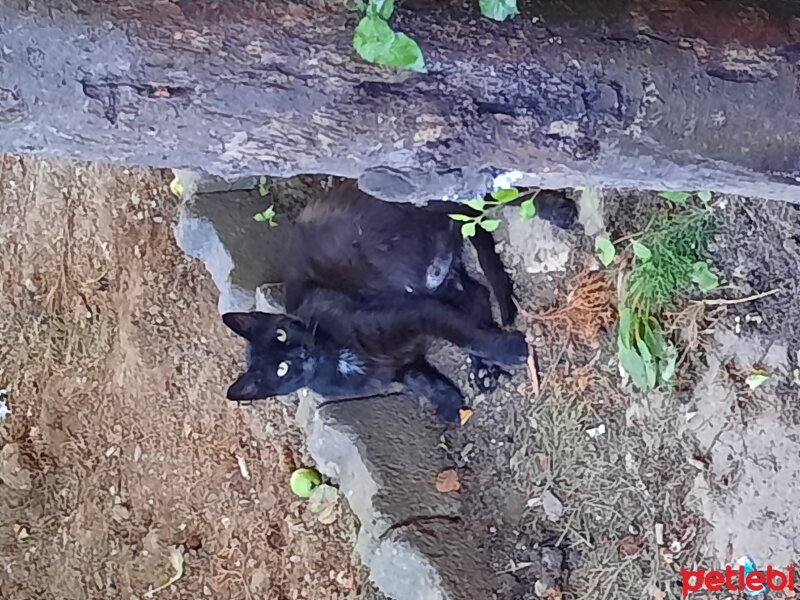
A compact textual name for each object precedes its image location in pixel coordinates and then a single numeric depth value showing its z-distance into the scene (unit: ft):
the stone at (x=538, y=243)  9.16
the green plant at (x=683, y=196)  7.78
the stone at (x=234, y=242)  10.50
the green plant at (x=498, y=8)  5.12
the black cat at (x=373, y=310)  9.52
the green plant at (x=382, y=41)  4.93
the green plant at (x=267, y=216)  10.64
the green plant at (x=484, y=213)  8.01
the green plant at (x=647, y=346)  8.30
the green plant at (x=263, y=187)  10.82
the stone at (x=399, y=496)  9.22
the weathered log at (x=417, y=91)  5.12
